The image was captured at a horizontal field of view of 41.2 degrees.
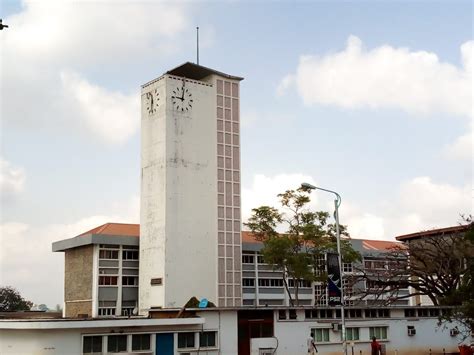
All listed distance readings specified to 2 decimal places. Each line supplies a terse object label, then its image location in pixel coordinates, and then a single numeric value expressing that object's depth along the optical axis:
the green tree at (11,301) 104.19
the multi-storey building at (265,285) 74.75
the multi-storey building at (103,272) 66.44
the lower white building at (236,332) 33.66
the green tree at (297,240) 58.16
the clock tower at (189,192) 65.00
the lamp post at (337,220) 32.72
